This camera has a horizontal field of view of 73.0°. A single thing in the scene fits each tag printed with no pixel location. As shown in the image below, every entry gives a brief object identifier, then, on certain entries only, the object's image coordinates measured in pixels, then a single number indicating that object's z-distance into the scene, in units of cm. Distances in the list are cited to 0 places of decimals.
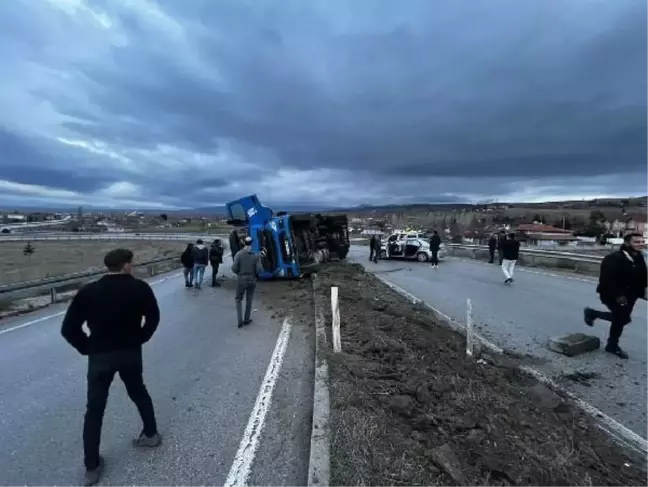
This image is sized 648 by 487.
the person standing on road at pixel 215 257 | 1650
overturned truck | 1561
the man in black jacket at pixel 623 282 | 679
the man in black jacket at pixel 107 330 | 356
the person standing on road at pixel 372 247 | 2909
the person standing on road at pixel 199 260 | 1586
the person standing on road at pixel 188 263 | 1570
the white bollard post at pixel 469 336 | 667
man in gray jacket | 927
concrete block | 698
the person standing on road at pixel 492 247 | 2514
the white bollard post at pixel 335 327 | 648
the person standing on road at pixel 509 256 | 1563
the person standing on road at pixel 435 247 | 2381
